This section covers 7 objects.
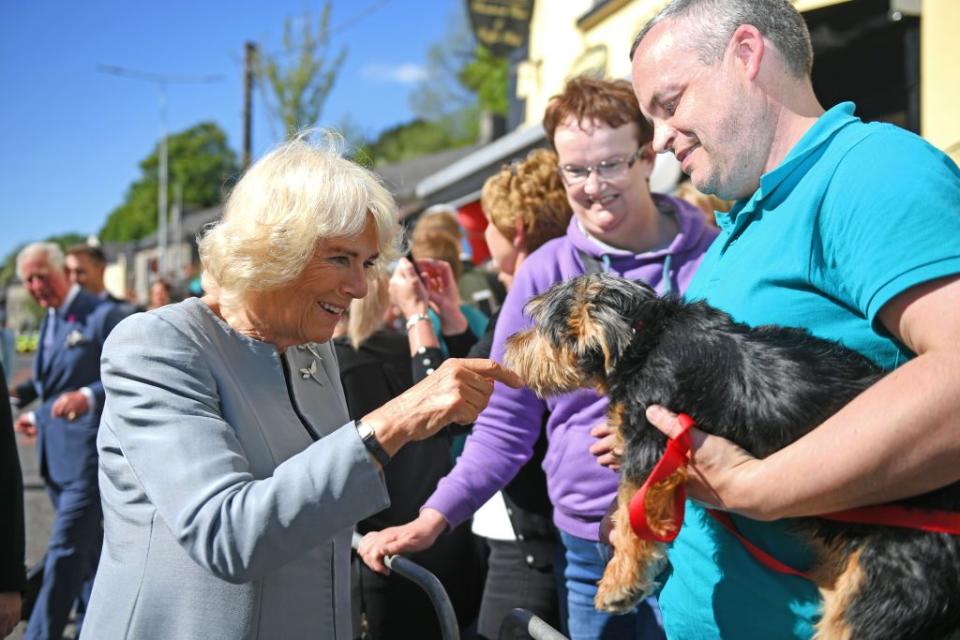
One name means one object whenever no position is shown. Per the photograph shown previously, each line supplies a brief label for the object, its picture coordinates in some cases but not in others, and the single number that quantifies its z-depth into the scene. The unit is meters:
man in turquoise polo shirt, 1.33
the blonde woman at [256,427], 1.77
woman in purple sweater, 2.81
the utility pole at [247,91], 24.87
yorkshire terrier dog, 1.43
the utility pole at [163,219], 37.38
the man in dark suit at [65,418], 5.52
